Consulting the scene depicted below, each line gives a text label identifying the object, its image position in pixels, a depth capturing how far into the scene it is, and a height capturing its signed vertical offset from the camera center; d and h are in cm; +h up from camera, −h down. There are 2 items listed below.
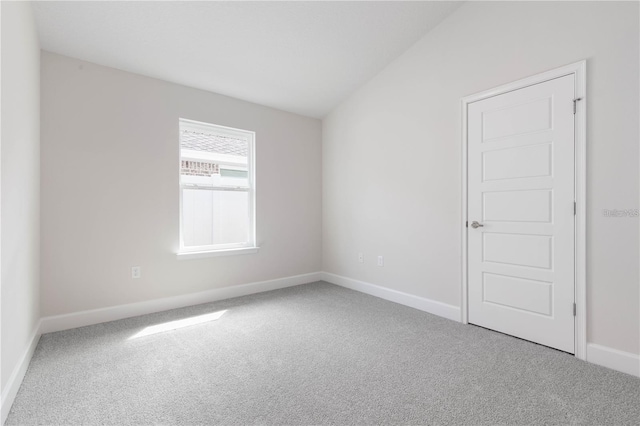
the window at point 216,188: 365 +29
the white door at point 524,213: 245 -1
